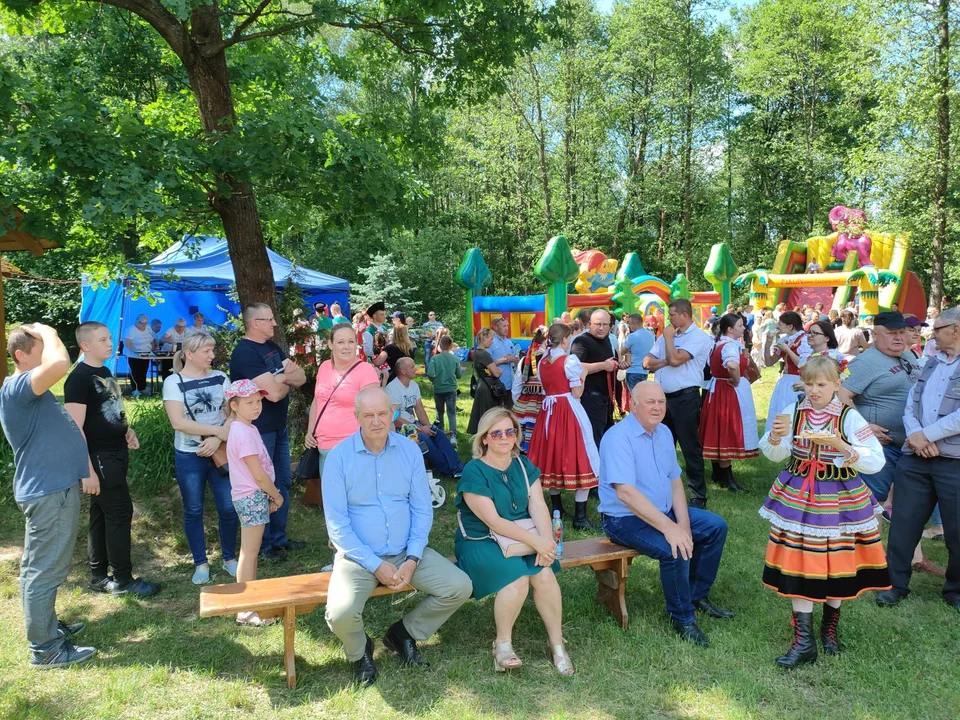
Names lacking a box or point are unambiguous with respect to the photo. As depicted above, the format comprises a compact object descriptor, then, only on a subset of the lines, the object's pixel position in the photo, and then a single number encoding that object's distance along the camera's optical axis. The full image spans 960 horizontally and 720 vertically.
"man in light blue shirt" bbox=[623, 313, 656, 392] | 8.21
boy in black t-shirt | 3.98
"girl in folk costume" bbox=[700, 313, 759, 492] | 6.36
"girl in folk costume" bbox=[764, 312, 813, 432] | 6.70
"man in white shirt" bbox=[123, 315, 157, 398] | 11.79
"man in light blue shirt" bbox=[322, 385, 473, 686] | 3.36
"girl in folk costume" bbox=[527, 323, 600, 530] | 5.41
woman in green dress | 3.45
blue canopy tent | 12.61
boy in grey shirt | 3.38
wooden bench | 3.25
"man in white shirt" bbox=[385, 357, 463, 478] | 6.50
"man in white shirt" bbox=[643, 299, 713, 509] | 5.77
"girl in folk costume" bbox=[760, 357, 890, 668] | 3.35
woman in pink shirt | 4.50
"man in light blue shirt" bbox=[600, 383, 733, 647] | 3.74
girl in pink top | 3.91
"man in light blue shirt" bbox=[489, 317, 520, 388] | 8.39
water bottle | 3.74
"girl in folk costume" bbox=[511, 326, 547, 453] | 6.51
